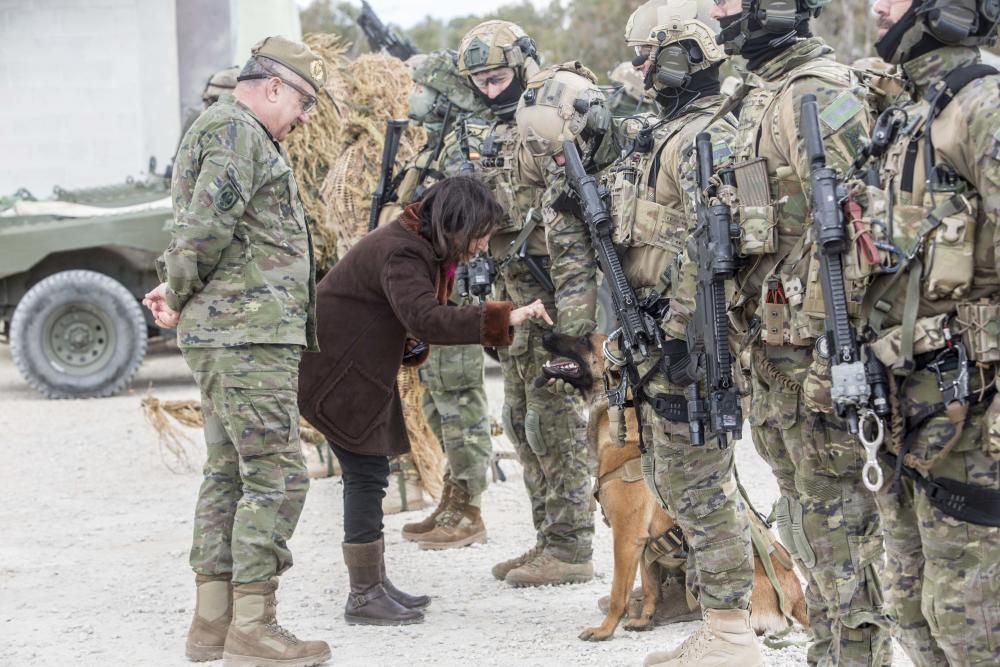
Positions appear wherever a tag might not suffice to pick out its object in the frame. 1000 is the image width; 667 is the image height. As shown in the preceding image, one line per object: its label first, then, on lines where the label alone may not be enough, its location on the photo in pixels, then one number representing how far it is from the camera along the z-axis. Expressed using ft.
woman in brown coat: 30.72
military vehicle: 70.51
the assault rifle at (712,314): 23.71
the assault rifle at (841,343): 19.33
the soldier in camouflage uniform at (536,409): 35.86
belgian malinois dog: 30.14
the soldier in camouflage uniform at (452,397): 41.04
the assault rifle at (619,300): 27.90
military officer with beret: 28.19
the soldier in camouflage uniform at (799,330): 22.31
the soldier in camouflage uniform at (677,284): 27.30
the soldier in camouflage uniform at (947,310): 18.49
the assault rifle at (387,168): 45.78
